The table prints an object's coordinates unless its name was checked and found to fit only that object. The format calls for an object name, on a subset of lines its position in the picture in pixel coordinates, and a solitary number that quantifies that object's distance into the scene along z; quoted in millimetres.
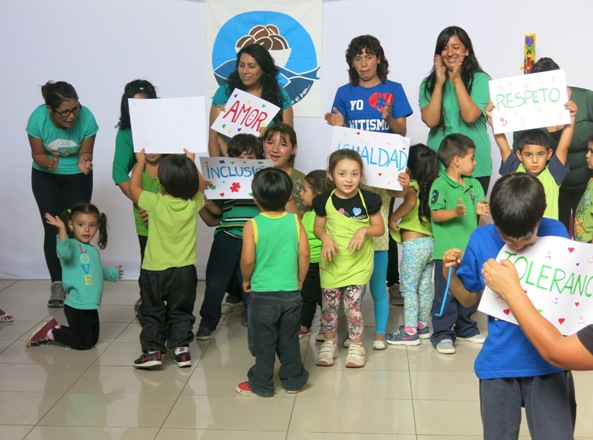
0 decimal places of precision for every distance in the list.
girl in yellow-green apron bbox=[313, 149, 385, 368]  3811
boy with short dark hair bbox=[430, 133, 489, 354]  4004
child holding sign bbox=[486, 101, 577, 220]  4027
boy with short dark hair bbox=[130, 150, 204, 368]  3859
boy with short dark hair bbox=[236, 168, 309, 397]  3527
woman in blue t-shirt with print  4336
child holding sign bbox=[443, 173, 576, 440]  2102
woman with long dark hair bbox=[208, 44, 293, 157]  4402
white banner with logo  5508
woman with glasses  4594
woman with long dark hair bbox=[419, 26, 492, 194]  4242
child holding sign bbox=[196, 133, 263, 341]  4160
